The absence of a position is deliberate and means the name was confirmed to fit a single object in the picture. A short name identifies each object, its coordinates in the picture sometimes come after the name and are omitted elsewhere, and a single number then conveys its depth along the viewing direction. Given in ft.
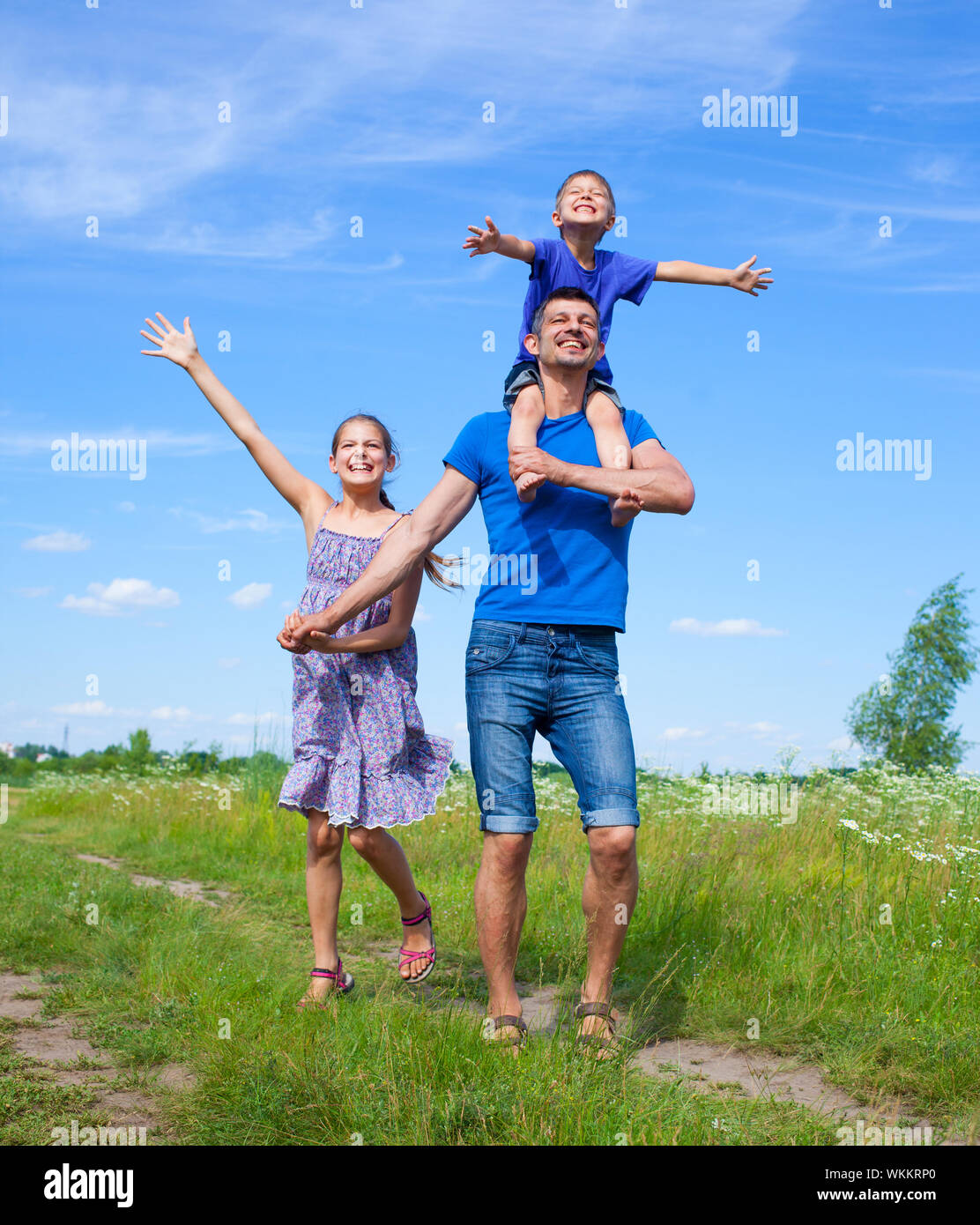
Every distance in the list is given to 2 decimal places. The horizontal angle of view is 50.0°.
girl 14.82
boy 15.60
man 12.26
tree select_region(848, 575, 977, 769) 107.96
